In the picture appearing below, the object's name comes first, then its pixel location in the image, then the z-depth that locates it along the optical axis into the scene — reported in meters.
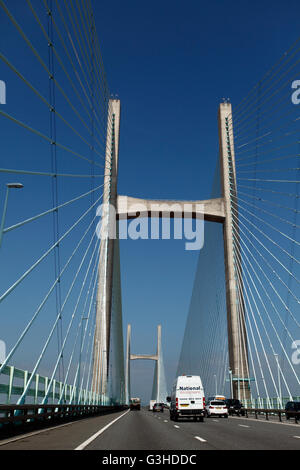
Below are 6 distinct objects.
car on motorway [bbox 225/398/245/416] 38.28
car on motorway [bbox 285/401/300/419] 26.49
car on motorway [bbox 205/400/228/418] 34.59
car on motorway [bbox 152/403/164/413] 60.61
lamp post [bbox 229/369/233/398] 36.38
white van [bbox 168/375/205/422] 26.20
